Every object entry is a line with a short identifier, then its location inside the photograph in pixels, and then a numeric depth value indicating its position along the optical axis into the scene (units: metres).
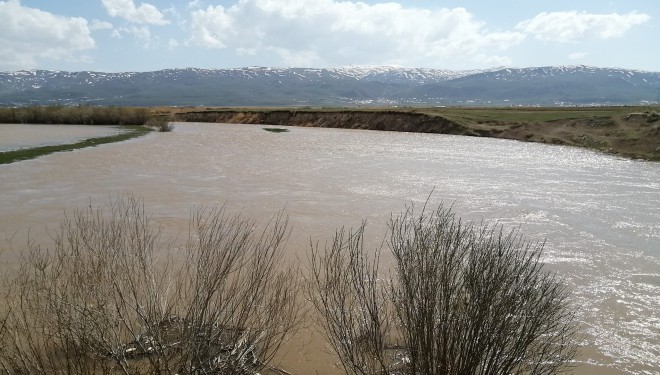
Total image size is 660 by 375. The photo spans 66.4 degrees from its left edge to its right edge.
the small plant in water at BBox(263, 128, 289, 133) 60.60
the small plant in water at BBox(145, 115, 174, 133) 58.16
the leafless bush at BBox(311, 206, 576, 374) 5.48
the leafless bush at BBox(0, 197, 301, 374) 5.46
